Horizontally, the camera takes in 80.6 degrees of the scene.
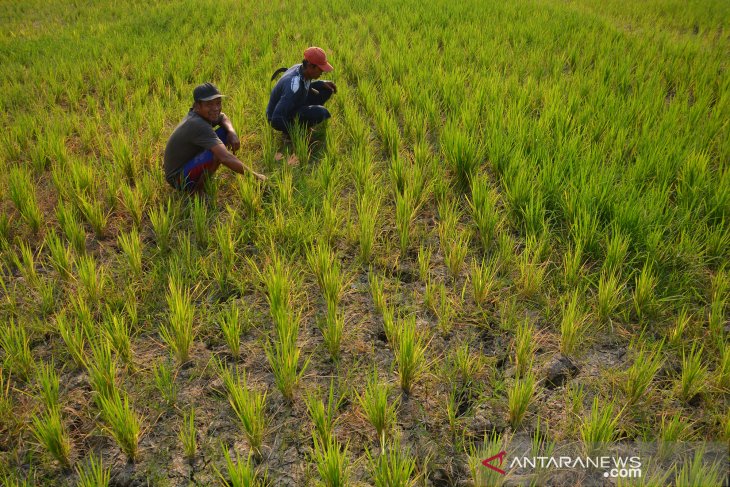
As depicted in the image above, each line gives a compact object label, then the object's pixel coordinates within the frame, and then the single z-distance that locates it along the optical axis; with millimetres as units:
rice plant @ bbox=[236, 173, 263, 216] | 2529
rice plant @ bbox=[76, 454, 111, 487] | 1239
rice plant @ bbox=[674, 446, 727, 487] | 1120
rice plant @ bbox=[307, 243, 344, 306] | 1964
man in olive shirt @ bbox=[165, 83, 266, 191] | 2572
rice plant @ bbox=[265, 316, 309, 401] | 1584
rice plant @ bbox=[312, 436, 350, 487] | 1229
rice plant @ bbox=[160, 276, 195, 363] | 1729
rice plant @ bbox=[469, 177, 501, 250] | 2268
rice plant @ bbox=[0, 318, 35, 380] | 1656
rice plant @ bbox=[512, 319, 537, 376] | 1644
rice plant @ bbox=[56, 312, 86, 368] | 1698
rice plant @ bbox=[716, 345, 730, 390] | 1514
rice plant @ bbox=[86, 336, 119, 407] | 1547
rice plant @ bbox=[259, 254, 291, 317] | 1862
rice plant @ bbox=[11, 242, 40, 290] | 2088
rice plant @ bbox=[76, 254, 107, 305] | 1974
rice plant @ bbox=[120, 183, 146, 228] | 2495
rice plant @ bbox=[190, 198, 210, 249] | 2355
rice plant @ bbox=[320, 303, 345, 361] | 1755
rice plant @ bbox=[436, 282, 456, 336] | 1846
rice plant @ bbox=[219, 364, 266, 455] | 1421
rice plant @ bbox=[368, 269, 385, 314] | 1929
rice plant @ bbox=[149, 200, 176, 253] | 2329
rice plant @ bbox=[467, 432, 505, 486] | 1258
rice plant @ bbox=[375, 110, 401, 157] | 3059
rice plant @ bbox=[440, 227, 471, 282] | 2135
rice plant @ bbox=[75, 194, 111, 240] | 2408
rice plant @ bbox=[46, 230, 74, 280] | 2109
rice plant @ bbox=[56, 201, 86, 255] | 2307
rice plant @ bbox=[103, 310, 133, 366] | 1701
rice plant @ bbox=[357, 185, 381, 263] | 2236
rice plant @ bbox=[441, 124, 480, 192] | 2707
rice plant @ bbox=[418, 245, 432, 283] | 2115
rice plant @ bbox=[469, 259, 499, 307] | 1945
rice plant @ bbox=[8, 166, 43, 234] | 2430
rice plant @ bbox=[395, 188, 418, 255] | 2273
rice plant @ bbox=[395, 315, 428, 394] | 1575
